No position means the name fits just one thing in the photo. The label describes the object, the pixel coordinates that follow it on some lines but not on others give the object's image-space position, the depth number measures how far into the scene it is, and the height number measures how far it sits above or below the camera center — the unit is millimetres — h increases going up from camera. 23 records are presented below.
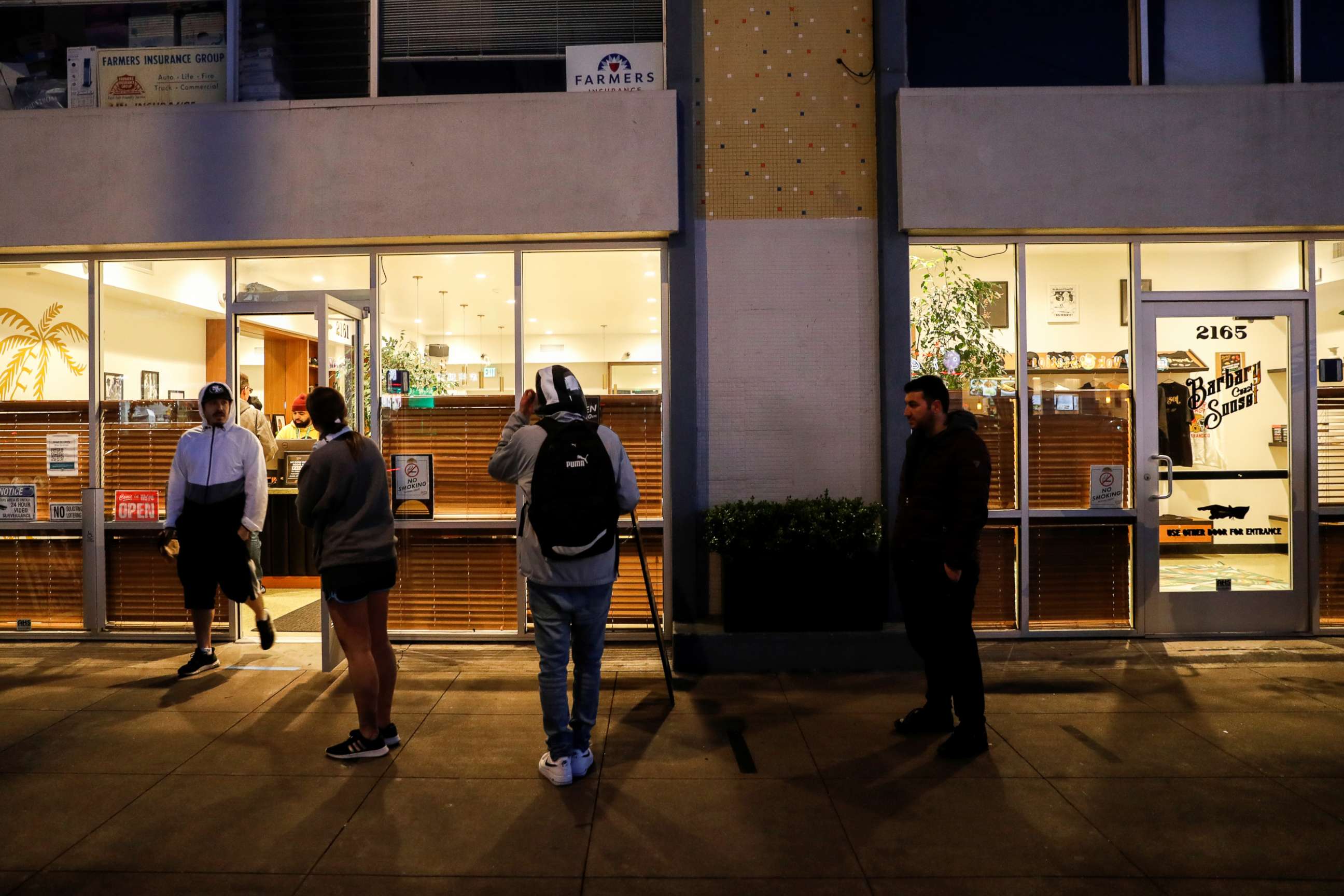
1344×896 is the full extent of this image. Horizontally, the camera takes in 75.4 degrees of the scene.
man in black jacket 4191 -525
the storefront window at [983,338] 6367 +802
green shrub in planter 5617 -779
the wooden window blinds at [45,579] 6527 -928
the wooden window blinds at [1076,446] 6363 -2
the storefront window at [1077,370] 6367 +553
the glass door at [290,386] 6086 +559
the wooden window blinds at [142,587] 6477 -991
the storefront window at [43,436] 6508 +146
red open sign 6434 -386
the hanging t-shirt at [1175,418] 6402 +196
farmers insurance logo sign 6426 +2838
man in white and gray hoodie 5410 -323
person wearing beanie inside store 8430 +247
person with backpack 3787 -391
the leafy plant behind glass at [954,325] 6359 +893
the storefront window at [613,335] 6367 +856
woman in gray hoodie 4059 -409
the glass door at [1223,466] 6336 -163
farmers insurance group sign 6605 +2864
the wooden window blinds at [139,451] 6453 +33
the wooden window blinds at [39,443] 6504 +99
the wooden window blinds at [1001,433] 6371 +95
